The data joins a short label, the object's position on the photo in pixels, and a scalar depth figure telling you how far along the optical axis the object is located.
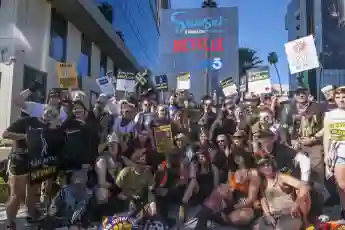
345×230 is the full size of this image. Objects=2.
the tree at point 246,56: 29.11
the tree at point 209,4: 11.23
